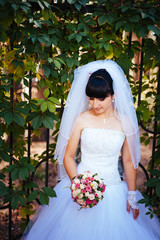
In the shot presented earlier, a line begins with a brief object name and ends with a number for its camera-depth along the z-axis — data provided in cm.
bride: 217
